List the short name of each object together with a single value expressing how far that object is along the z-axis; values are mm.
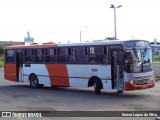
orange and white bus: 18109
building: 118938
